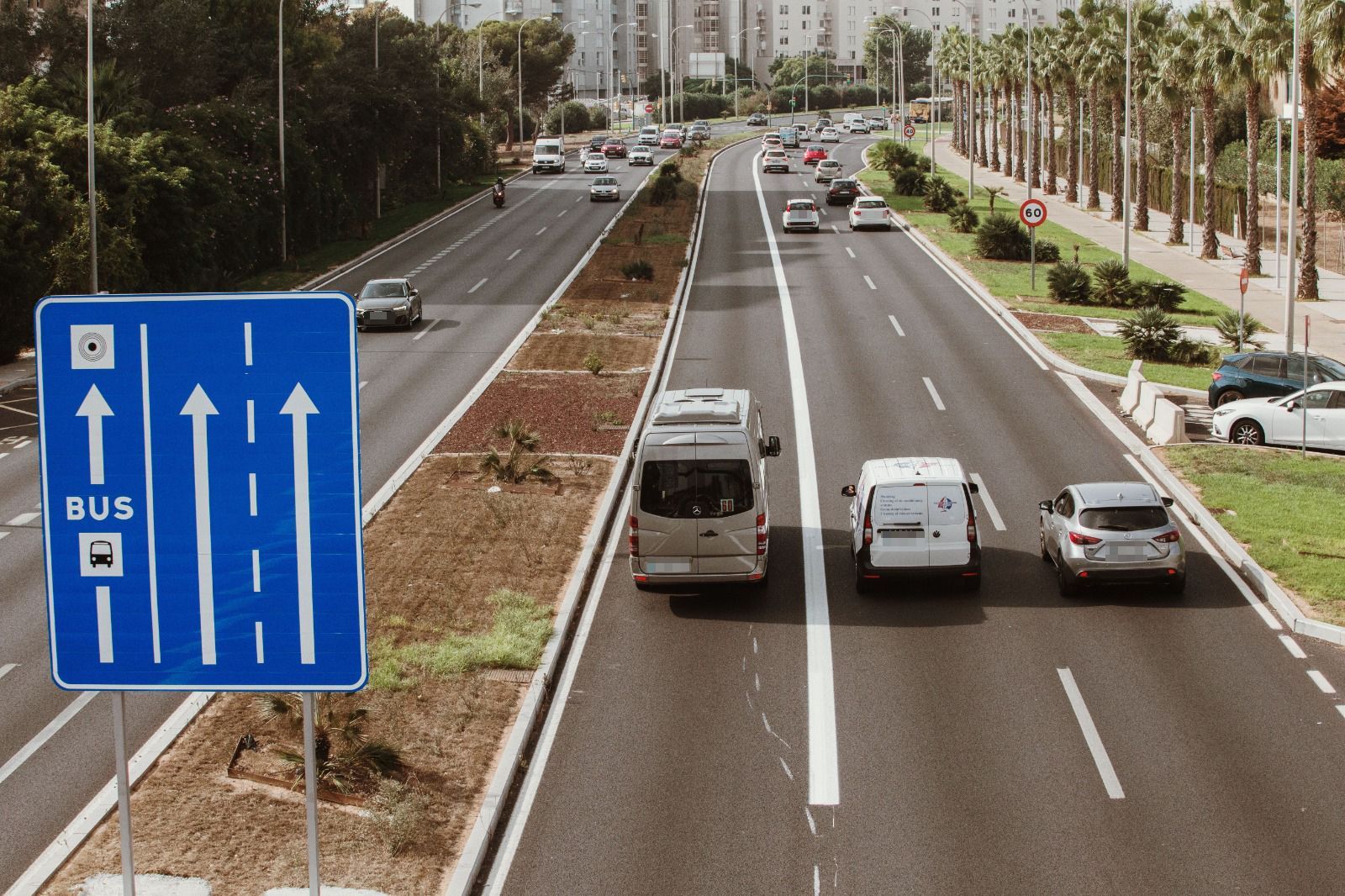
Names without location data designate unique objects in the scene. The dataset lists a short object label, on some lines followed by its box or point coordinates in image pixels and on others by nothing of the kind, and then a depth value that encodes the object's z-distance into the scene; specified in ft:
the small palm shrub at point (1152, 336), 128.88
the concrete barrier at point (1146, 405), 102.42
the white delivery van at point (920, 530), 68.90
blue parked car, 107.76
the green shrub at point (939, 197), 231.50
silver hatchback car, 68.28
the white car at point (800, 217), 209.15
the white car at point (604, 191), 255.29
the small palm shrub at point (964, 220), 209.36
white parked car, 99.25
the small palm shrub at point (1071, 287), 157.07
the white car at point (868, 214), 208.64
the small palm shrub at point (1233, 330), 135.44
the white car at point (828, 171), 281.95
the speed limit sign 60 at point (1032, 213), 156.15
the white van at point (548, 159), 318.86
